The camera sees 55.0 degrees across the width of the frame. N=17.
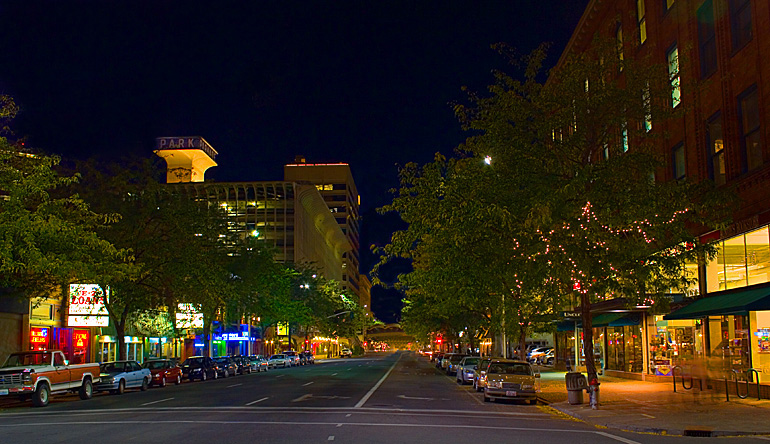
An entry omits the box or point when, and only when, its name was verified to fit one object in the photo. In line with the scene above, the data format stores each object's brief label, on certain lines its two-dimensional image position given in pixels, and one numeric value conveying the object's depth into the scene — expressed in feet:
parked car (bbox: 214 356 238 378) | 162.79
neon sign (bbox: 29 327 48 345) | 130.82
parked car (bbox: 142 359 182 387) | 123.75
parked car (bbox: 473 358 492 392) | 98.37
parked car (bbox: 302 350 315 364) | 268.82
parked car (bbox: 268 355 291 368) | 222.07
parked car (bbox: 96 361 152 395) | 103.45
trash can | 74.84
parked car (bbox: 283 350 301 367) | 241.35
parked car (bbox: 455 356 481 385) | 114.93
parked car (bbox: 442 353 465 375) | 154.45
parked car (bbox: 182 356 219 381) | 147.13
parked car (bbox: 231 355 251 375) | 178.91
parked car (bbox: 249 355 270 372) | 198.90
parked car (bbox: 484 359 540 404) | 80.43
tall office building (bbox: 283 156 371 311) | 611.47
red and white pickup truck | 81.76
